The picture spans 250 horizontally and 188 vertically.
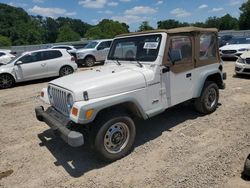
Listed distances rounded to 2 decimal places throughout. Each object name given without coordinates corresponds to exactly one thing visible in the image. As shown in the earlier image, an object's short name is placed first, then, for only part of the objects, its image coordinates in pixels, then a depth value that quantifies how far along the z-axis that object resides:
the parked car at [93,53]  11.89
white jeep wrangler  2.83
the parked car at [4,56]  10.92
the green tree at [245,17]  53.35
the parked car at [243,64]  6.91
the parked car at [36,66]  8.01
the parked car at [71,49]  12.57
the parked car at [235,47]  10.16
